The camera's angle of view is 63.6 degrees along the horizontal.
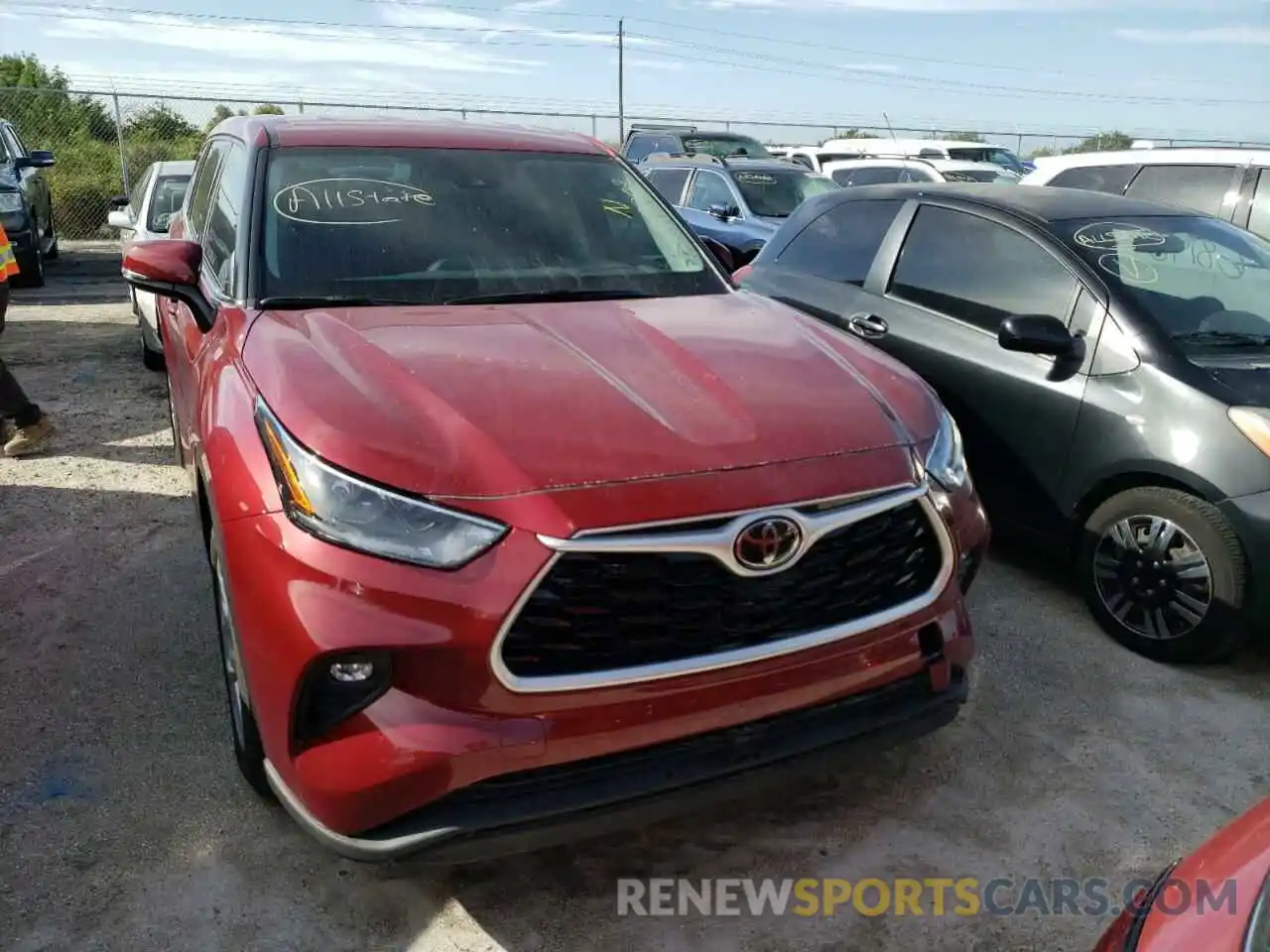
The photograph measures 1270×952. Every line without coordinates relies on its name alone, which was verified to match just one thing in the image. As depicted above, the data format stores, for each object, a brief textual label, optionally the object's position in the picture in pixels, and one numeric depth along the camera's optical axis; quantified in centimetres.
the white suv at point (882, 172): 1337
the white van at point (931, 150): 1755
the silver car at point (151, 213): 744
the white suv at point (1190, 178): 678
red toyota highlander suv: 205
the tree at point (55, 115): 1856
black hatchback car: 353
